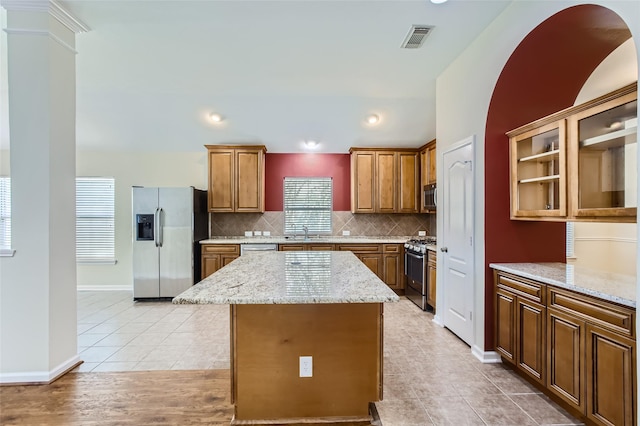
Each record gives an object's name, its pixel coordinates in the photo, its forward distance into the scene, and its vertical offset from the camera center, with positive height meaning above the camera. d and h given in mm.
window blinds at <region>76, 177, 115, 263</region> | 5297 -94
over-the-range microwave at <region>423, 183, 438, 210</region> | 4385 +257
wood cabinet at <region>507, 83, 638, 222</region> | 1750 +349
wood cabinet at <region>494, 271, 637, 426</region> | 1562 -833
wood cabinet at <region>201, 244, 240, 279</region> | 4934 -728
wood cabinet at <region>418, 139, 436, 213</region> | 4844 +779
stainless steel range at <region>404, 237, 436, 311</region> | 4168 -840
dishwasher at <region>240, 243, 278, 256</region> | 4988 -555
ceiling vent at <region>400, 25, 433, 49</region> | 2660 +1627
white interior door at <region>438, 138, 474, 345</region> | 2908 -282
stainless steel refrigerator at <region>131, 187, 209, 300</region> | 4711 -432
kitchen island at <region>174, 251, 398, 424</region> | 1870 -908
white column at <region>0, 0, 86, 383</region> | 2352 +69
